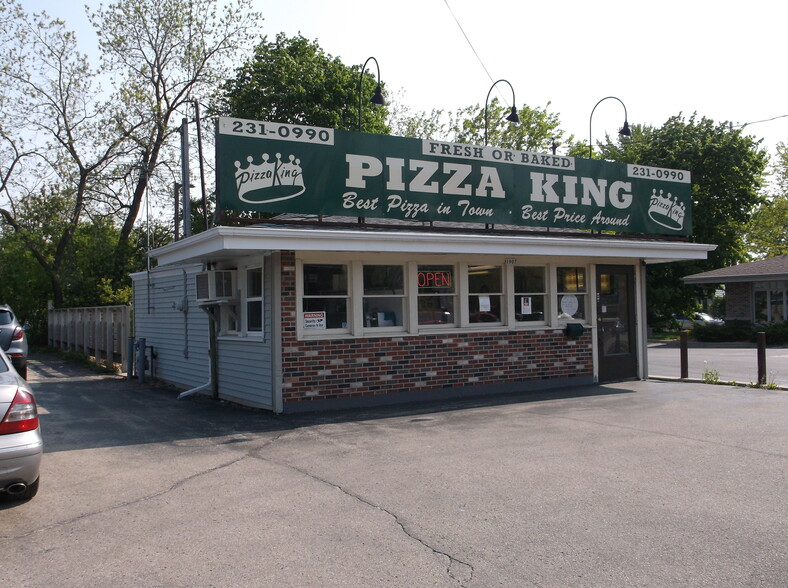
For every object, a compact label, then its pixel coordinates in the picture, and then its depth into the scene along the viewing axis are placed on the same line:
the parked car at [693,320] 39.66
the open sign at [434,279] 12.06
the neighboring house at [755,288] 30.23
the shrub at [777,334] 27.55
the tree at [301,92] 29.53
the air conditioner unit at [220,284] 11.80
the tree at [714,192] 36.78
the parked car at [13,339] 13.80
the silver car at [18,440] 5.39
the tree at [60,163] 29.83
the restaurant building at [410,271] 10.53
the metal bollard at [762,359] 13.47
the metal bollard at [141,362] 15.65
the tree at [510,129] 39.81
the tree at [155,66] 30.30
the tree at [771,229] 44.12
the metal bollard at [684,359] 14.62
